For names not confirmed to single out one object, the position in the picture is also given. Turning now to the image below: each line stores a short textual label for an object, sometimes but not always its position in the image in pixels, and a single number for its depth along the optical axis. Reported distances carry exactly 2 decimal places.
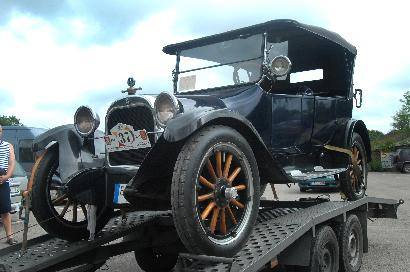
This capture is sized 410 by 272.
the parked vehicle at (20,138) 16.63
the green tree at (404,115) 49.75
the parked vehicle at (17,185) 9.40
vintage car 3.47
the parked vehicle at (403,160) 29.34
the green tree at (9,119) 56.75
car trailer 3.56
